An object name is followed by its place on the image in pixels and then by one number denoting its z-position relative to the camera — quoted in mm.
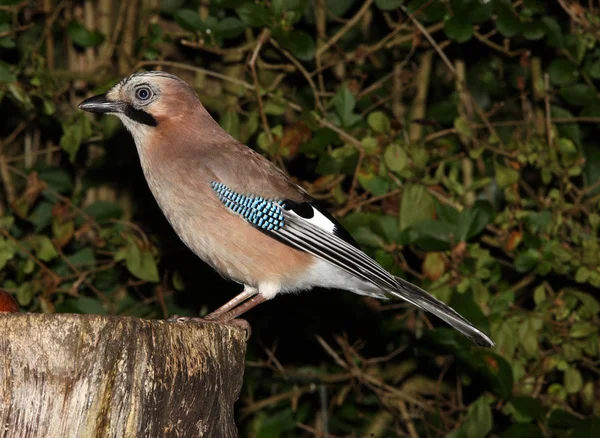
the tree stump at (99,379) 4633
